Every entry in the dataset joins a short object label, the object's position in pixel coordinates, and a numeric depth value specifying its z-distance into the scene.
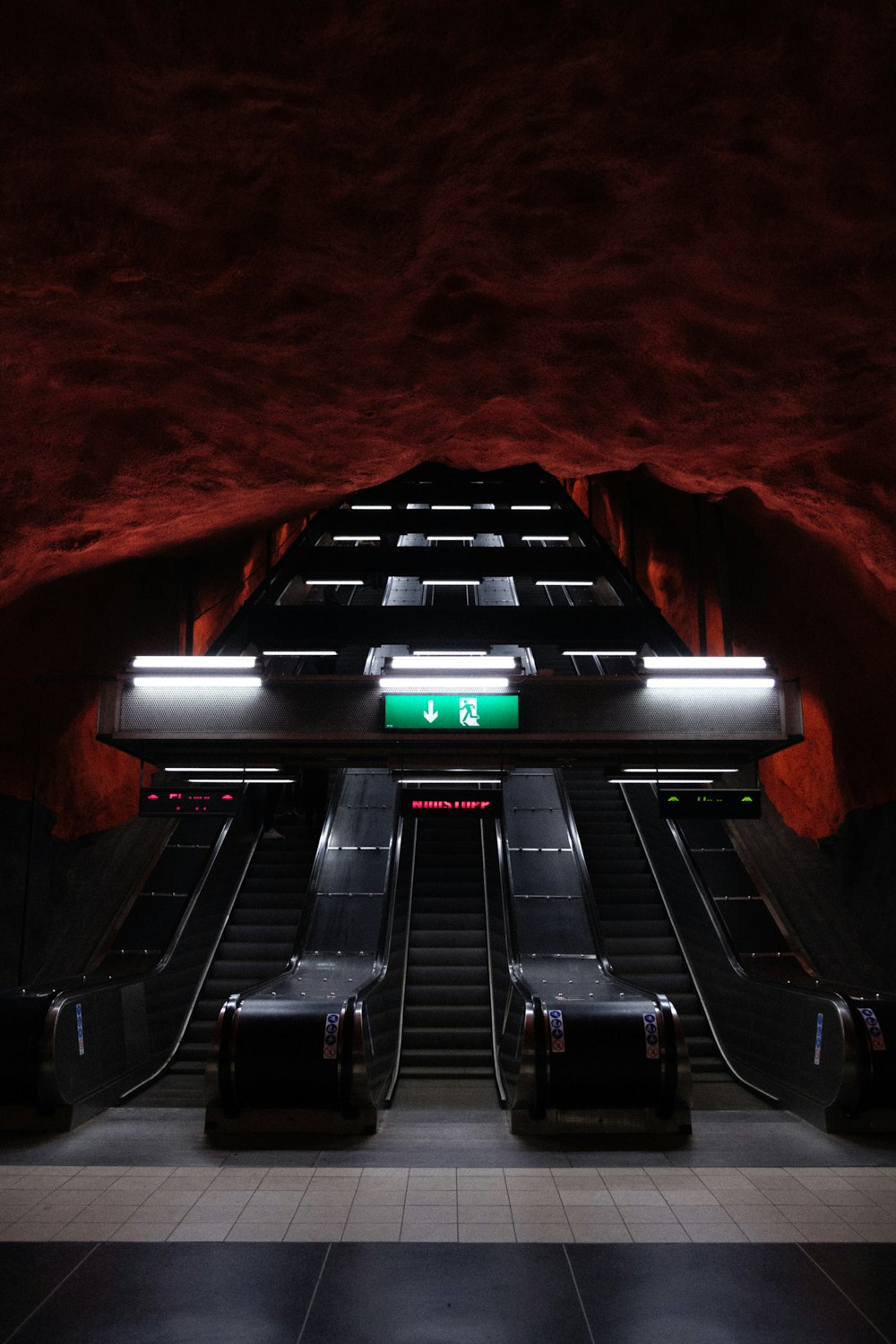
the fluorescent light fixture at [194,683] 9.62
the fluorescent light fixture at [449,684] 9.45
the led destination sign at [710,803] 9.63
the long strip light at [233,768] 10.60
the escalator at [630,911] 10.13
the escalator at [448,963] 9.71
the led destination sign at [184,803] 9.62
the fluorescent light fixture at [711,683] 9.32
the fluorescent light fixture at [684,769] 10.48
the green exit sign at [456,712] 9.44
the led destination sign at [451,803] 9.79
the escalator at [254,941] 9.32
